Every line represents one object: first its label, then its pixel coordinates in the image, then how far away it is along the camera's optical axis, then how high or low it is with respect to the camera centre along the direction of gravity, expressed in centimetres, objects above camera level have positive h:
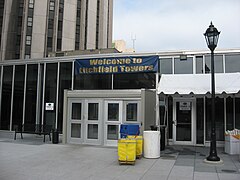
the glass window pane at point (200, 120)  1317 -54
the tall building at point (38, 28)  3988 +1268
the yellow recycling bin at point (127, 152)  849 -142
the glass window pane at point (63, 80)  1534 +165
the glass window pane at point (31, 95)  1600 +77
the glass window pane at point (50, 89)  1552 +114
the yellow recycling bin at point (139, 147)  952 -139
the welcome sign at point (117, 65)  1359 +239
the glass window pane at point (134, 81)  1384 +154
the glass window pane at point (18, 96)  1638 +71
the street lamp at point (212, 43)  923 +247
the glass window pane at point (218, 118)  1296 -39
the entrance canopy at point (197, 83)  1112 +119
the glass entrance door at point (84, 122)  1260 -66
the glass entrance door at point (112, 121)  1220 -58
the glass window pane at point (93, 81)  1472 +157
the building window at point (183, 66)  1364 +231
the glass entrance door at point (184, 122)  1326 -63
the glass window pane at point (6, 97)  1680 +65
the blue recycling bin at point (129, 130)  1089 -89
